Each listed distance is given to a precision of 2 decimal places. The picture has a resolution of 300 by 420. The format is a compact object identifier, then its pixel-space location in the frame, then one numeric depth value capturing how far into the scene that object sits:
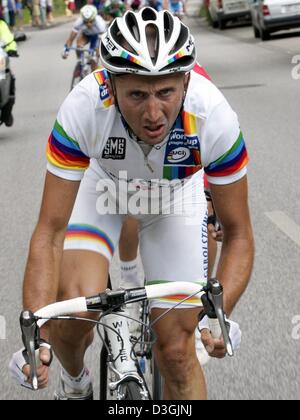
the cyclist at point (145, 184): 3.38
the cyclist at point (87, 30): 16.06
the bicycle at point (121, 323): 2.82
